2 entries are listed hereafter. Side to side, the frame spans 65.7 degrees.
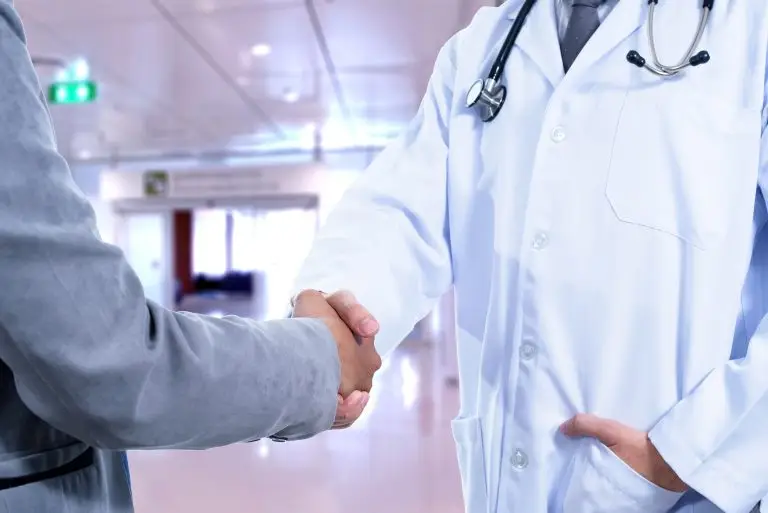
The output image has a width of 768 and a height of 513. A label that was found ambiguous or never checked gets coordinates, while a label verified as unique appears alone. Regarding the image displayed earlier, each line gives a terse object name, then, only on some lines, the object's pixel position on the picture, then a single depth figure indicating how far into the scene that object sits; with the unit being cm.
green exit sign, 453
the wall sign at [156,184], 738
